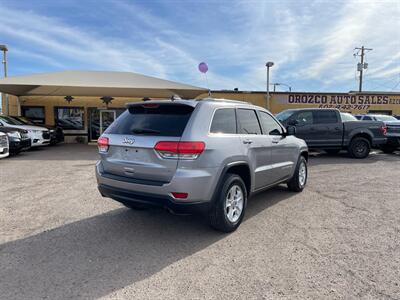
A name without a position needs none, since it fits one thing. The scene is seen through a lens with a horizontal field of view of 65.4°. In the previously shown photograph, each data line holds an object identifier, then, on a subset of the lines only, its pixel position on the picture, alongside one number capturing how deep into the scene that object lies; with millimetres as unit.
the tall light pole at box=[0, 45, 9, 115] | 19277
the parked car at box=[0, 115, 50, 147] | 13981
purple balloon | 14130
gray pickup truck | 12031
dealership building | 15398
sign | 22203
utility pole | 39312
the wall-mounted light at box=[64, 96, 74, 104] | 20328
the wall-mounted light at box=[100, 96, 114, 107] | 20406
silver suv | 3674
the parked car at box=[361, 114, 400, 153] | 13414
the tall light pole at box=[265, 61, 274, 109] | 20788
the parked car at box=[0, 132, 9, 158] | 10453
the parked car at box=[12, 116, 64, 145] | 15734
